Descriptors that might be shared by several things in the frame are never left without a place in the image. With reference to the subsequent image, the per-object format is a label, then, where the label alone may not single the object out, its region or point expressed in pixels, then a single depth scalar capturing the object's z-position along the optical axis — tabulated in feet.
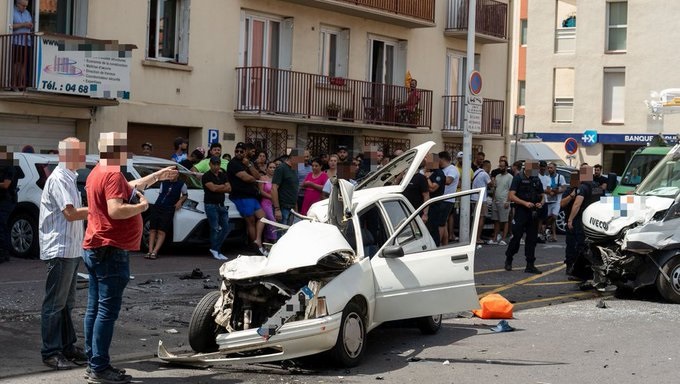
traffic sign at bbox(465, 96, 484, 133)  66.90
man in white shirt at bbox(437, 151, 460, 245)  46.32
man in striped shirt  26.91
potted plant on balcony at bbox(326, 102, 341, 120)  86.58
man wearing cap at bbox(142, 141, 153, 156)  62.96
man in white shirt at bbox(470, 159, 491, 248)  72.48
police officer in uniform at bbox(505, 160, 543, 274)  52.13
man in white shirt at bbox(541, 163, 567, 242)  78.59
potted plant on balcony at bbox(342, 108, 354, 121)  88.53
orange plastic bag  38.78
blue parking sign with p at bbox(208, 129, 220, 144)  76.69
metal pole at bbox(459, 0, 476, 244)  66.08
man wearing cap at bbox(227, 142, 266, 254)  55.52
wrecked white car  27.32
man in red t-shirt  25.22
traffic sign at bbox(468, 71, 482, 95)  65.82
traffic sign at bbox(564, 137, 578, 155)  115.53
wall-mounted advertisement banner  61.98
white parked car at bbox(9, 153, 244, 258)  50.85
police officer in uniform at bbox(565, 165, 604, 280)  49.90
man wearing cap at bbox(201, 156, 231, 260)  53.21
